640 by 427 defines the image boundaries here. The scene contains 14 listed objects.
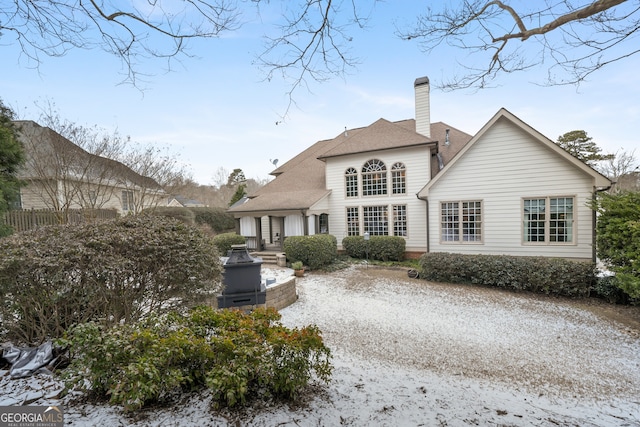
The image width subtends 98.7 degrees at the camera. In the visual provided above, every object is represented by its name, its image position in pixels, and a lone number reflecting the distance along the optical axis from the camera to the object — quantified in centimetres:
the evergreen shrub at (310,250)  1144
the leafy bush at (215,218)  2277
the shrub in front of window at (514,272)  764
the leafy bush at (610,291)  720
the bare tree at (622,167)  2321
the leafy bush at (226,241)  1404
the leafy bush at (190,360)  212
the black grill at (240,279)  551
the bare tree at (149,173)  1342
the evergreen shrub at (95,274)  296
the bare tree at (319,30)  350
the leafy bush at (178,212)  1822
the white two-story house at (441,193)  974
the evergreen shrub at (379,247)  1280
